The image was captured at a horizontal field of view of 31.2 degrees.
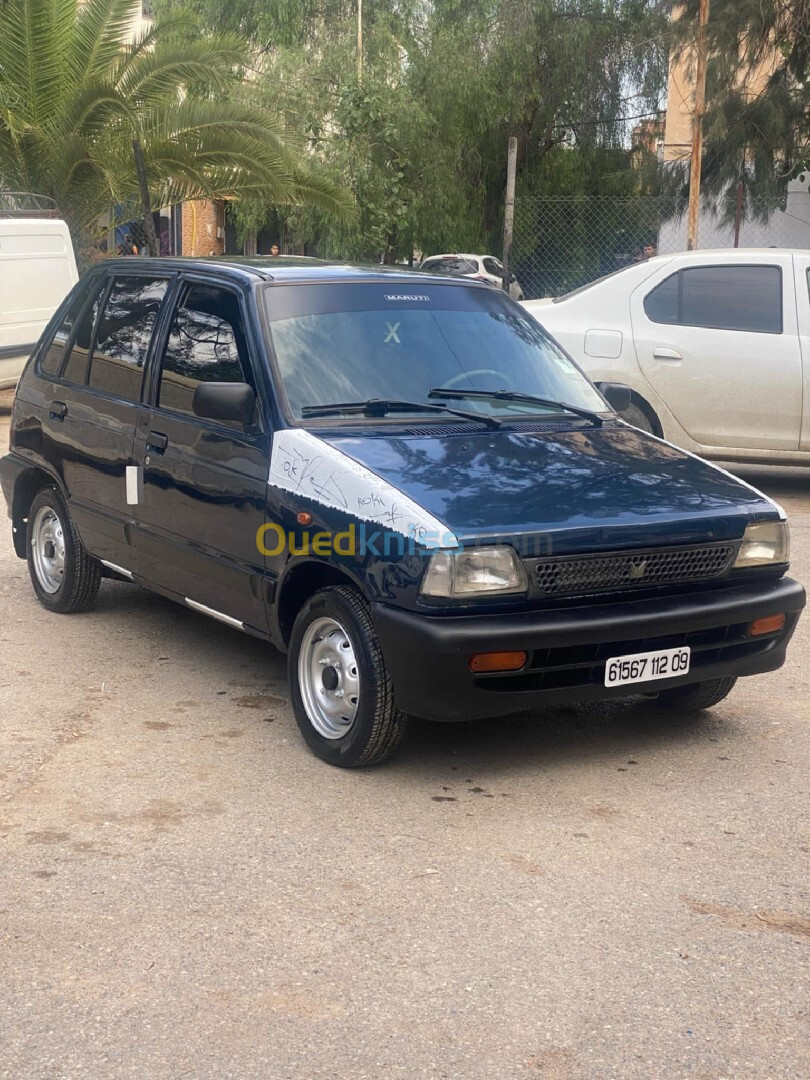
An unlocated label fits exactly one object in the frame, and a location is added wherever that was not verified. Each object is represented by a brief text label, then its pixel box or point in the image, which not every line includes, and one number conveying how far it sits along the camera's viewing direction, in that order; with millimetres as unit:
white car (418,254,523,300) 27688
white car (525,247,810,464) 10453
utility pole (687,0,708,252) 18250
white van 15289
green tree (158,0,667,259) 27219
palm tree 18094
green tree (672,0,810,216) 20172
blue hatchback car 4742
